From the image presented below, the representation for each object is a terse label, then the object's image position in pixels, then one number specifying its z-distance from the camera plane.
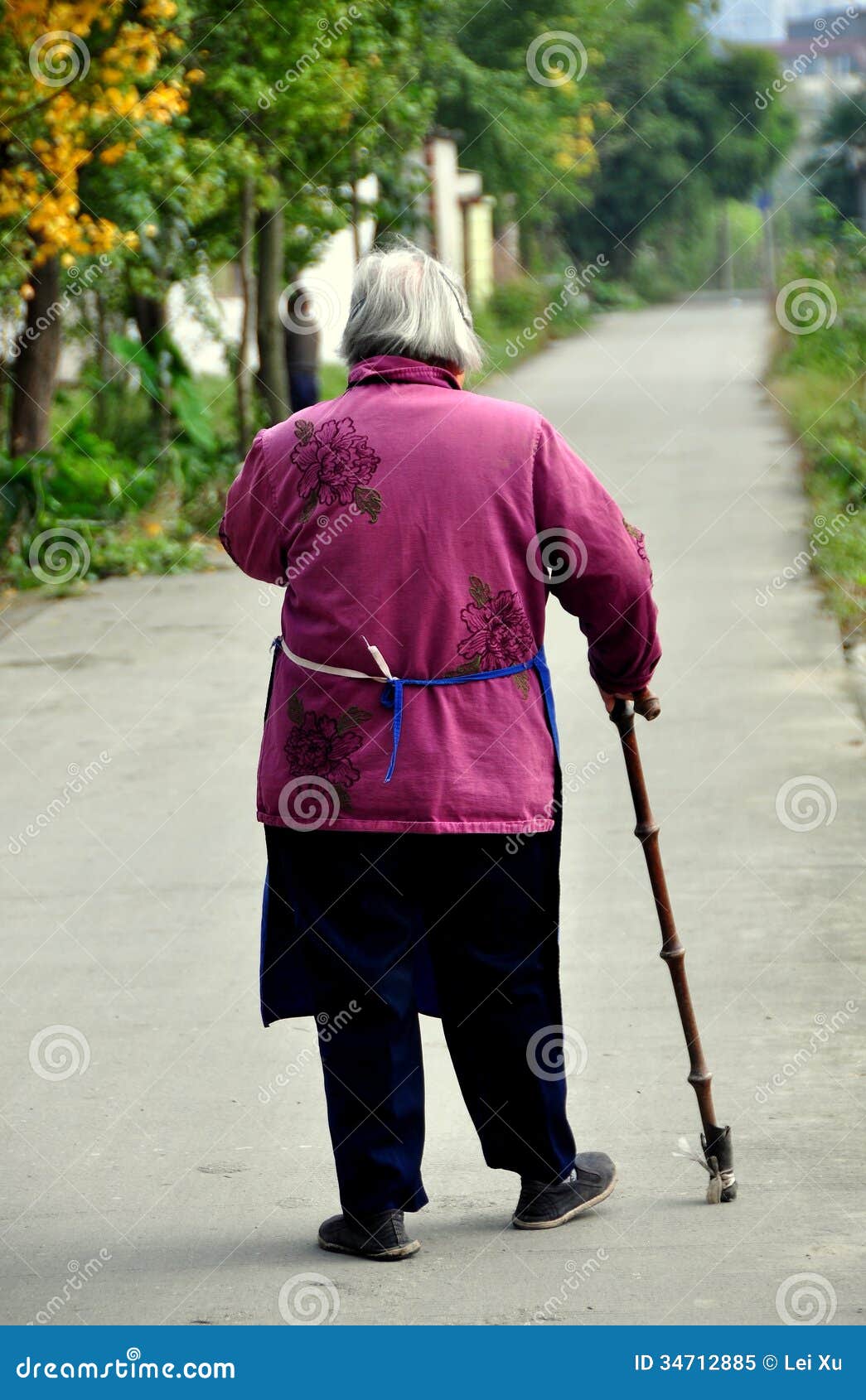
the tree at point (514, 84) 34.59
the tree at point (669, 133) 52.59
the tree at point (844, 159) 47.59
